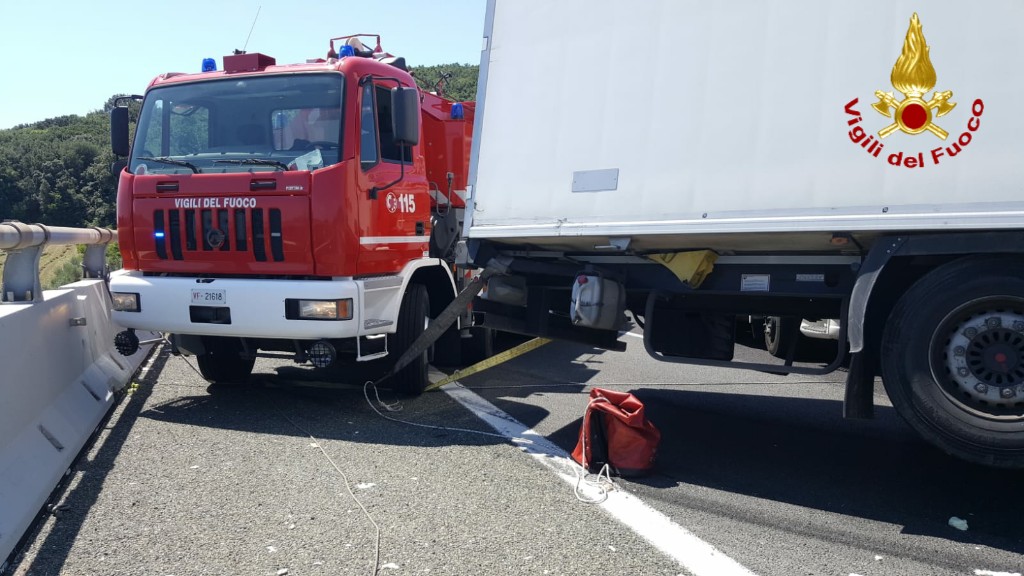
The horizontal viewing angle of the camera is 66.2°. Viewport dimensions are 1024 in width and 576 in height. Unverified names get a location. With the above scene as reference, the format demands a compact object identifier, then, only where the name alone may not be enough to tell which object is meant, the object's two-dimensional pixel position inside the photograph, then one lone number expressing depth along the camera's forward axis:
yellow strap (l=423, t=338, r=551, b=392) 7.49
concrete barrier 3.88
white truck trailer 3.91
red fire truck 5.95
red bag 4.77
